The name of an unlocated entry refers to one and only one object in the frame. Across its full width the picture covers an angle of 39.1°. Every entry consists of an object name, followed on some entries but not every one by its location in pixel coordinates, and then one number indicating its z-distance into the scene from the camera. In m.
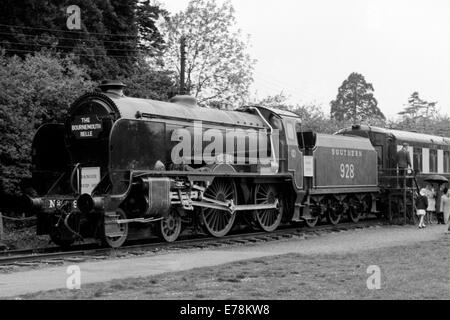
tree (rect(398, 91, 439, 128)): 68.82
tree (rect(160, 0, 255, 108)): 35.34
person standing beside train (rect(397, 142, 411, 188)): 23.41
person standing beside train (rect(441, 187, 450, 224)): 21.31
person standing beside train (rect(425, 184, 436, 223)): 22.85
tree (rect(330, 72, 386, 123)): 75.75
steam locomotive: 14.41
